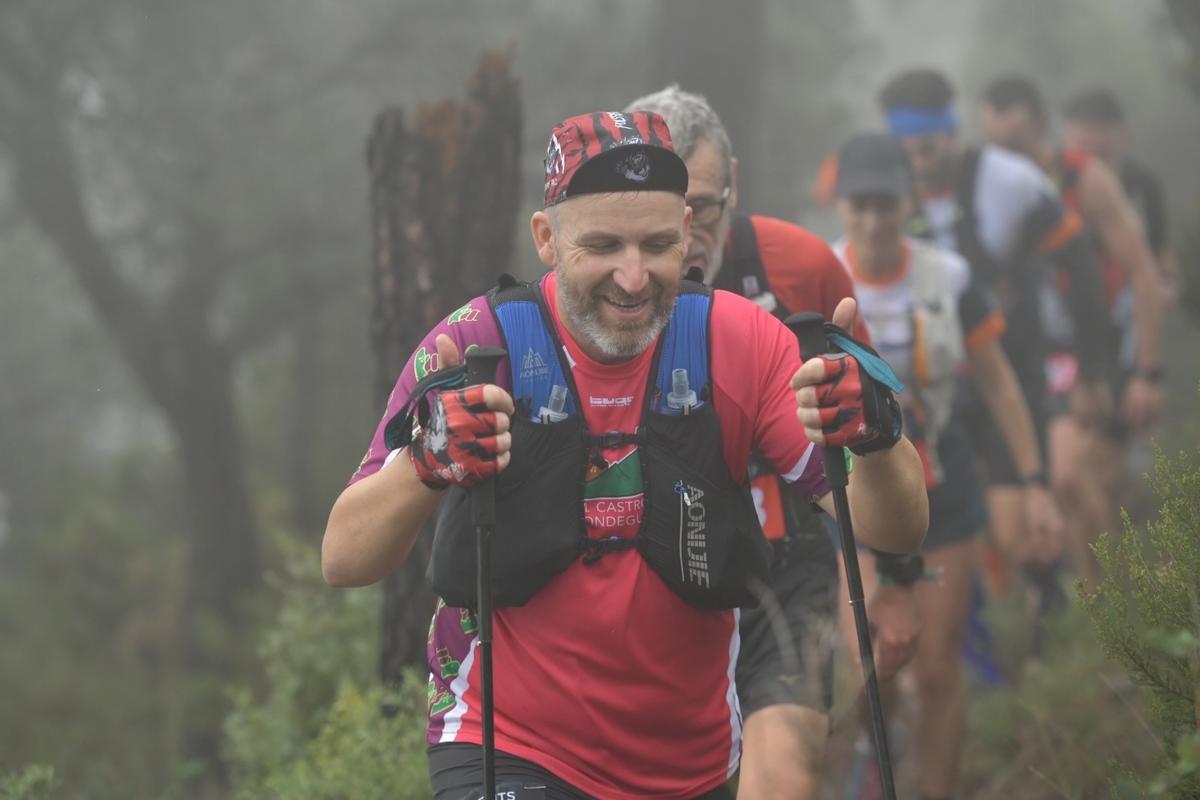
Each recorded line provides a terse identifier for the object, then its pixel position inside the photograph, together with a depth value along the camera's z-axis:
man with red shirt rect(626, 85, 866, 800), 8.59
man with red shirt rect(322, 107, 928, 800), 7.12
